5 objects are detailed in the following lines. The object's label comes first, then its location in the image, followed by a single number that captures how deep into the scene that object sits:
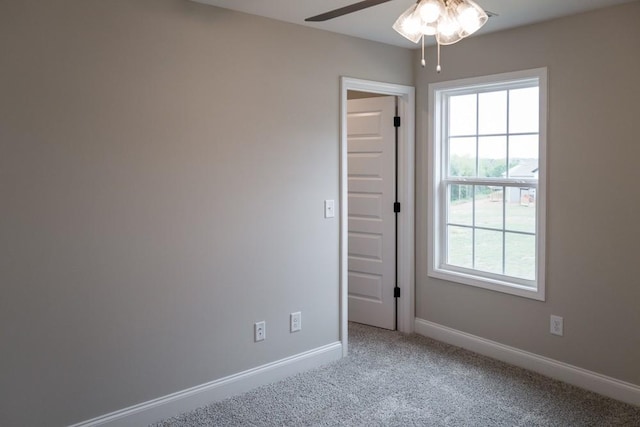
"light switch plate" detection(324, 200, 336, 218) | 3.71
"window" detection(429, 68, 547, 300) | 3.59
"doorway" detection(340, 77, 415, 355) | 3.89
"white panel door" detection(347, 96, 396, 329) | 4.36
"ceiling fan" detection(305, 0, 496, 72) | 1.81
